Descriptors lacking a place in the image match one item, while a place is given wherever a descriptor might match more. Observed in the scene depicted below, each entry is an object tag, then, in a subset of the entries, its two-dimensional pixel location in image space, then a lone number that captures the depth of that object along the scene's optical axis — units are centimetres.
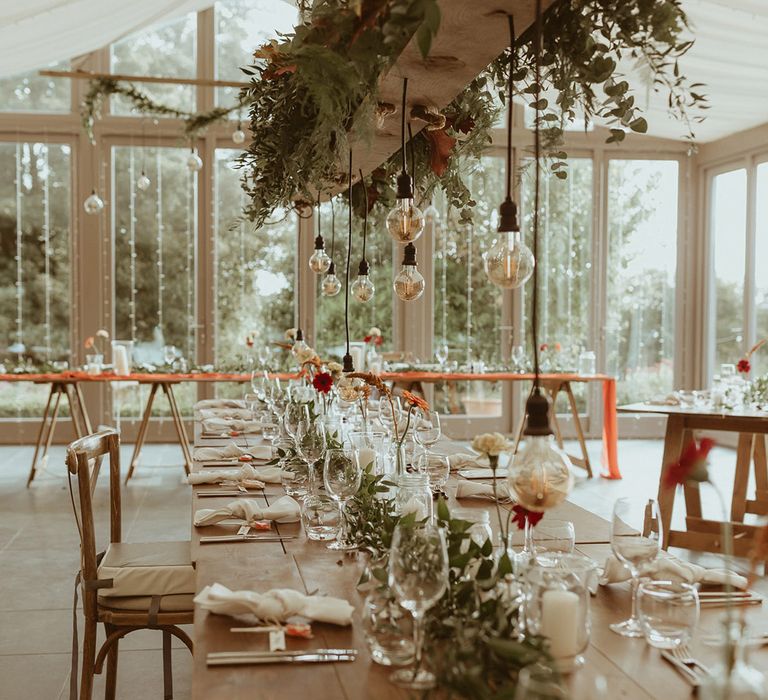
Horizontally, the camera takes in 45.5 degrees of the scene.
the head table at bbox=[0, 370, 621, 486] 759
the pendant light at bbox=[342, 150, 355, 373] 358
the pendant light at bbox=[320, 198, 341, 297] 426
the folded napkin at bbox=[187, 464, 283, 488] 320
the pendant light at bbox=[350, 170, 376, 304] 383
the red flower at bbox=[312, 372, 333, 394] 342
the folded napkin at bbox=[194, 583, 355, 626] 174
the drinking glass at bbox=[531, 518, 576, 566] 209
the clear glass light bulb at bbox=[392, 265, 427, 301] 318
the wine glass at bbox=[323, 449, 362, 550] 232
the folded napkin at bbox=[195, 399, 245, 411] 581
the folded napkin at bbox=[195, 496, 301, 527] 260
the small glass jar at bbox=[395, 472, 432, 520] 218
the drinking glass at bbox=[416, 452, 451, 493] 276
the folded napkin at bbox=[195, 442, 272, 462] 373
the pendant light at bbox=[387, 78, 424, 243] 272
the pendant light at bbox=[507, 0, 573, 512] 157
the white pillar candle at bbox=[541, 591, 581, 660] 147
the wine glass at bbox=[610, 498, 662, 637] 179
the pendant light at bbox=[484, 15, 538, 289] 193
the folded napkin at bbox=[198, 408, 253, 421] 518
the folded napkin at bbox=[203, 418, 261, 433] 465
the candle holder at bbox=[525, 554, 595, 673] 148
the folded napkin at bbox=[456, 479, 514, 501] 298
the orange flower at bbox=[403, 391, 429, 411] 274
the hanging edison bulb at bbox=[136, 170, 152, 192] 855
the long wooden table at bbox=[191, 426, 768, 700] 149
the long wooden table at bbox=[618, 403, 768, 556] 507
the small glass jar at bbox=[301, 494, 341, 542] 244
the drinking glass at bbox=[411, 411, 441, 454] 321
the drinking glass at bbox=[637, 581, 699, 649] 166
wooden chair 281
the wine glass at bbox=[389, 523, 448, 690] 148
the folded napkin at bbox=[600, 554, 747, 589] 184
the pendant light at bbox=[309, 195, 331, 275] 419
